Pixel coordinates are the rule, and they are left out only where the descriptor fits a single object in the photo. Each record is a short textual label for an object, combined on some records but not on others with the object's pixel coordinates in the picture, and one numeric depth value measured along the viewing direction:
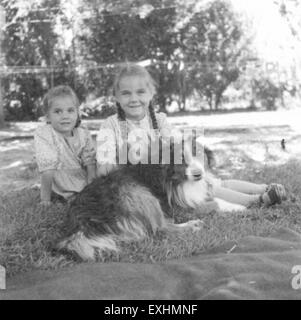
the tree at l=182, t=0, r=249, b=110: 12.53
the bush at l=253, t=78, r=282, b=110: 12.38
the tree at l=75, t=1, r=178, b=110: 11.60
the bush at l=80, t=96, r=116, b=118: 11.68
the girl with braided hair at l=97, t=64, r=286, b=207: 4.08
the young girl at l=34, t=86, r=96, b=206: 4.45
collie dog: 3.11
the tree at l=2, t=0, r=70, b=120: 11.06
